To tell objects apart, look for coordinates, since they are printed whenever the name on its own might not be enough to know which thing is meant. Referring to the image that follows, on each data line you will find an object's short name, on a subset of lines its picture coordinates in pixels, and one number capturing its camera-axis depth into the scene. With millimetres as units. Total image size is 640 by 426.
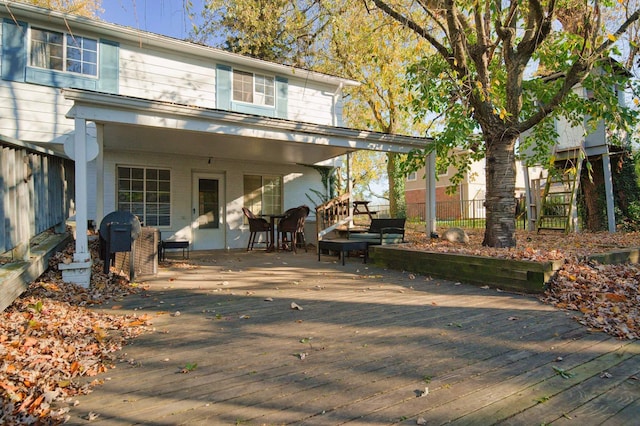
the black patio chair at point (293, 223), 9438
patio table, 9836
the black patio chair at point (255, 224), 9680
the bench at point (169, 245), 7809
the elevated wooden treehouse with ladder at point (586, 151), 11047
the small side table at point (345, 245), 7250
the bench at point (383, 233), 7824
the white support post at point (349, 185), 9438
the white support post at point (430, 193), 9156
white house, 6258
